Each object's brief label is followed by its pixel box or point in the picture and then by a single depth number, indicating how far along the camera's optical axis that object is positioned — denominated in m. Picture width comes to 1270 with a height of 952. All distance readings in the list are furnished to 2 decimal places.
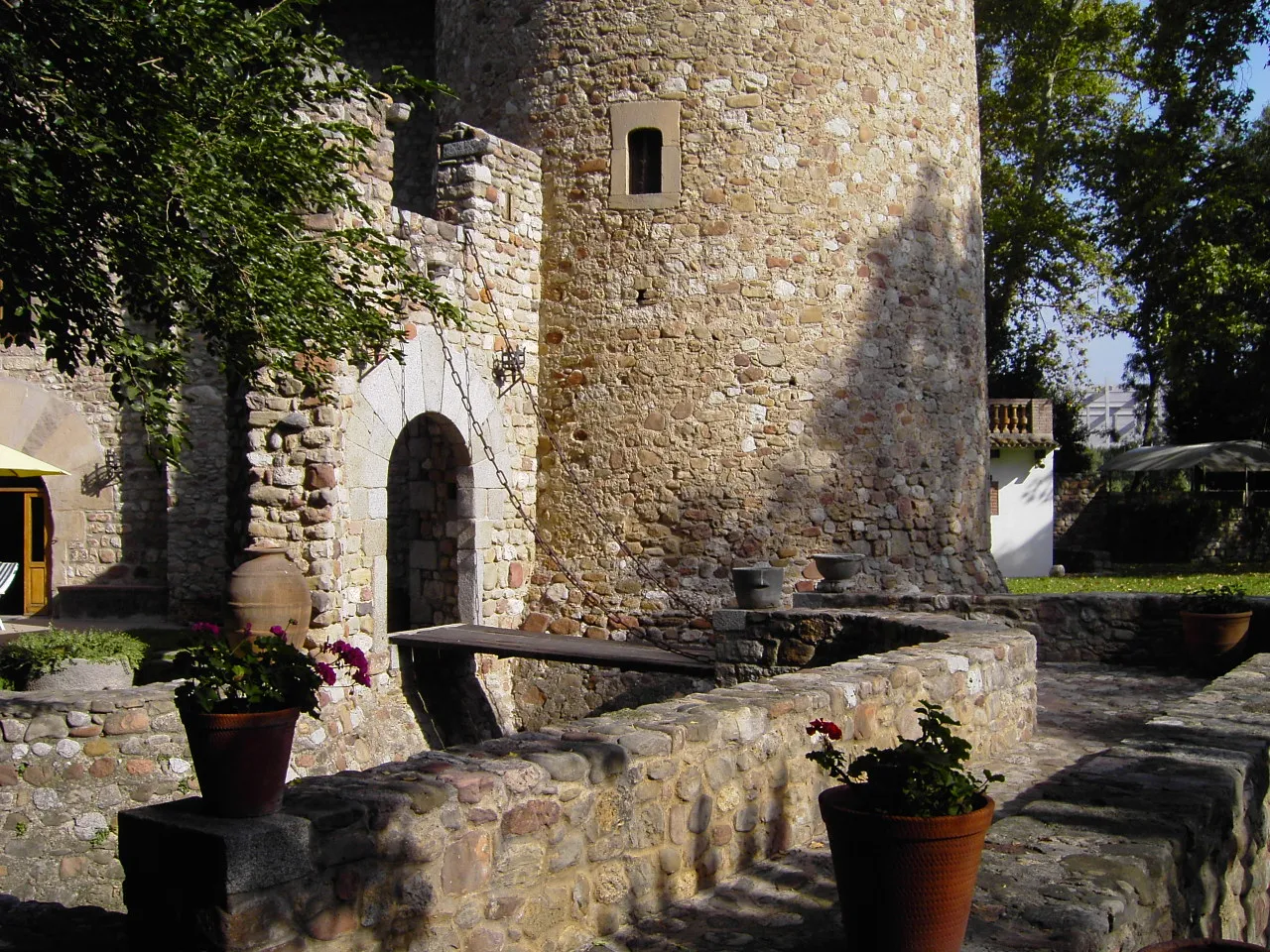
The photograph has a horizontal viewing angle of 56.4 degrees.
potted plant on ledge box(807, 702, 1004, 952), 3.16
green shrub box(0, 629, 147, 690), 7.45
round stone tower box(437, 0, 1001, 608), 10.32
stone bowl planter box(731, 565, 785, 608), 8.58
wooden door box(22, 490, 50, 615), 15.45
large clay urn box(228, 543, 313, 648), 7.89
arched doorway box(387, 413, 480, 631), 10.04
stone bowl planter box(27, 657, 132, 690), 7.42
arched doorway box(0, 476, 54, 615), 15.44
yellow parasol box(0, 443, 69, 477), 10.35
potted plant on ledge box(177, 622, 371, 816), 3.04
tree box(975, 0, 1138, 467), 22.00
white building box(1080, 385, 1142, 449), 35.19
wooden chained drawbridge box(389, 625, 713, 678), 8.71
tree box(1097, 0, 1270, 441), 18.02
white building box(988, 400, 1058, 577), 22.42
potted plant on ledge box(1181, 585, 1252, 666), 8.41
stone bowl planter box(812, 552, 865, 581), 9.59
